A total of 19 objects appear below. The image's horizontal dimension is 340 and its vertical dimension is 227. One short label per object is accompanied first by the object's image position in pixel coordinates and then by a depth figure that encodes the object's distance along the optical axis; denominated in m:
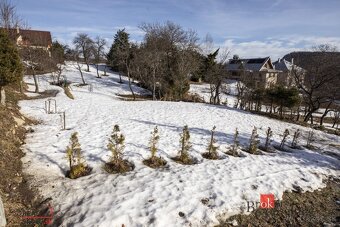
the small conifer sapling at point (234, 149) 10.57
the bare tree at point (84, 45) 48.41
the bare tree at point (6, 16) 17.81
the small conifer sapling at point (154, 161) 8.77
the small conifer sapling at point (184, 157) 9.30
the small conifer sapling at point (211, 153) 9.96
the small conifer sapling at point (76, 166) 7.62
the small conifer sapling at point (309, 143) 13.41
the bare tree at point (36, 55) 23.52
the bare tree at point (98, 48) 52.44
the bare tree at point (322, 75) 23.12
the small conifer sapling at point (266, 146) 11.83
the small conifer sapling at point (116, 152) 8.36
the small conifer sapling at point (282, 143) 12.44
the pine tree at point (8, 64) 12.27
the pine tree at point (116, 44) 49.83
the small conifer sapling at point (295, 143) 12.98
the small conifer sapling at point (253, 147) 11.05
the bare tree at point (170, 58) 30.85
